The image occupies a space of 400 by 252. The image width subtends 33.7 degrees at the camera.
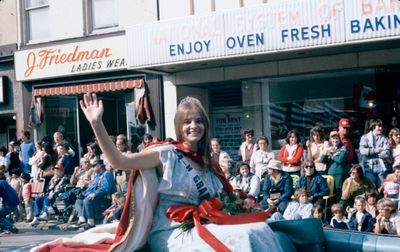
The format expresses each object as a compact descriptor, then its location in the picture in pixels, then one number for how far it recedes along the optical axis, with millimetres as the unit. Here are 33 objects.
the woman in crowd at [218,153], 11741
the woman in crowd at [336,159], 10680
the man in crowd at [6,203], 12688
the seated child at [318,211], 9597
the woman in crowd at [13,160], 15580
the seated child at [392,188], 9664
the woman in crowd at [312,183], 10273
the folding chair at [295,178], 10805
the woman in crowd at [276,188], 10453
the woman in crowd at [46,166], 14352
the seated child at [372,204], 9203
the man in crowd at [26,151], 15617
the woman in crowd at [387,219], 8680
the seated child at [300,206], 9773
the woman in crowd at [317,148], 10824
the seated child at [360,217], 8992
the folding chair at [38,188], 13992
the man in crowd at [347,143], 11008
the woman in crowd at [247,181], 10904
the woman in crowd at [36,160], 14708
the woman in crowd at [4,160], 15480
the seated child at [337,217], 9156
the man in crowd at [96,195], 12555
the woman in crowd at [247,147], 12625
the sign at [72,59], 15914
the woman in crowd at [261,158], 11555
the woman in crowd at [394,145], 10492
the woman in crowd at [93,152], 14133
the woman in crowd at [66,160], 14297
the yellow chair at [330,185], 10309
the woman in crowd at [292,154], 11078
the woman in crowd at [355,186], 10094
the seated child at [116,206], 10703
